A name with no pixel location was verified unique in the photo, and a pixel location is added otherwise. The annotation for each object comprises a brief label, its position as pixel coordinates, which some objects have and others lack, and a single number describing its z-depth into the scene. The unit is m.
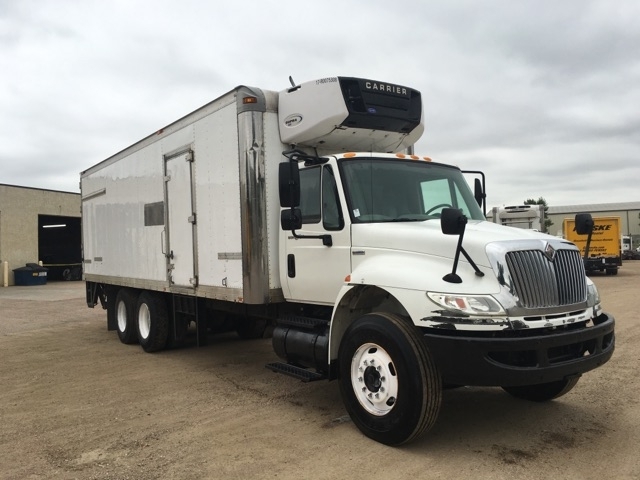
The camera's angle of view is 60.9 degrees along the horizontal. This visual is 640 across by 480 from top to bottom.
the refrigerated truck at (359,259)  4.26
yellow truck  25.83
